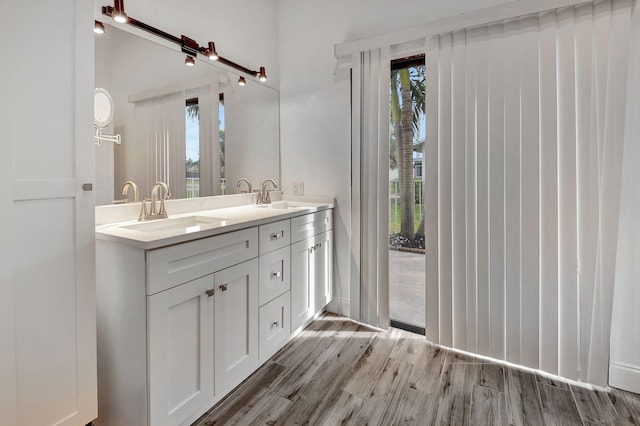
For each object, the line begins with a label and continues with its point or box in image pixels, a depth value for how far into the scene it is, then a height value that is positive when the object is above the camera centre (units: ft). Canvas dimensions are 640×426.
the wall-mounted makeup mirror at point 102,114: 5.16 +1.57
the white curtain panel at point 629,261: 5.18 -0.95
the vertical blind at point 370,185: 7.45 +0.52
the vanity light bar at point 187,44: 5.44 +3.36
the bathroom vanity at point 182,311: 3.99 -1.51
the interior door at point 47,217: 3.33 -0.10
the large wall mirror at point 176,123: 5.37 +1.81
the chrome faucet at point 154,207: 5.59 +0.01
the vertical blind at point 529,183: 5.35 +0.42
